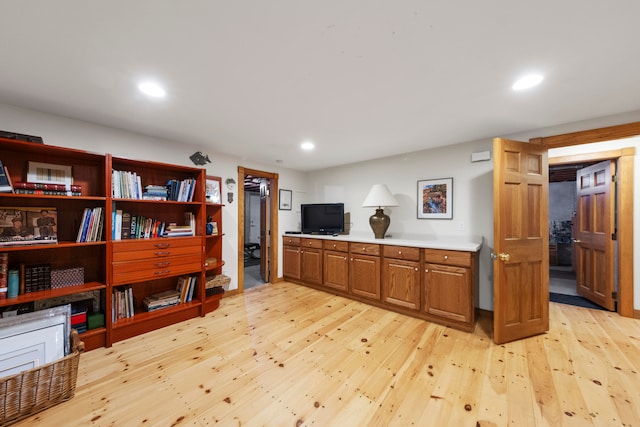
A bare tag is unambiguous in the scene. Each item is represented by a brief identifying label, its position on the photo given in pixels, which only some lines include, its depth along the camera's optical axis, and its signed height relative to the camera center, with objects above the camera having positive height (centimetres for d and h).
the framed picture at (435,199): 318 +18
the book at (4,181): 181 +24
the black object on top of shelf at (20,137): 189 +62
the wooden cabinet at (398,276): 258 -83
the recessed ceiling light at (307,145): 308 +89
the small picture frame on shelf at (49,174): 210 +35
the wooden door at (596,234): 291 -29
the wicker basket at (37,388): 141 -111
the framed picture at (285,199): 442 +24
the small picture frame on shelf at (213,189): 334 +32
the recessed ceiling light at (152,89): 174 +93
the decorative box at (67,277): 216 -60
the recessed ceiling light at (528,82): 163 +91
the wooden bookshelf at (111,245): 206 -33
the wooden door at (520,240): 230 -28
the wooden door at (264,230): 441 -34
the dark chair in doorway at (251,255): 633 -125
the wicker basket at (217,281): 303 -89
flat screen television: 409 -10
